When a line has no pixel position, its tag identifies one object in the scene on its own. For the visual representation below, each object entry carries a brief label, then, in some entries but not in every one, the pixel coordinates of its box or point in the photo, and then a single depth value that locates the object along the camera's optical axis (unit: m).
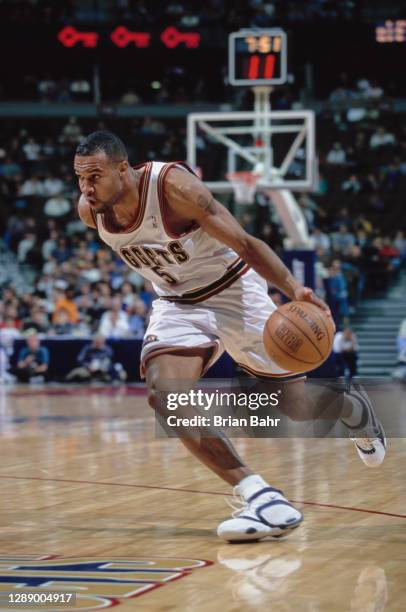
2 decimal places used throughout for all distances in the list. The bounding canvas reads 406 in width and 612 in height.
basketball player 4.74
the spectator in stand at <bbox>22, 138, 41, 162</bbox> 24.39
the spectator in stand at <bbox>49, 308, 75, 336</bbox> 16.77
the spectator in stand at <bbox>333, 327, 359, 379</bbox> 15.43
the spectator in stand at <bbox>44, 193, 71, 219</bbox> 22.59
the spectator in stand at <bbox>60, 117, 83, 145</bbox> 24.77
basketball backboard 15.79
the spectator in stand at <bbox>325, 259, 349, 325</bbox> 16.86
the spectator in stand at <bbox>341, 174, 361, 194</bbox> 22.44
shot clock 15.53
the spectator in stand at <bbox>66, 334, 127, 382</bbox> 15.93
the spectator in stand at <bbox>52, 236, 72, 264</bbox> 20.20
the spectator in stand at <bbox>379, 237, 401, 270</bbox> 19.02
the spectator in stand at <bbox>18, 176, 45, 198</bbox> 23.14
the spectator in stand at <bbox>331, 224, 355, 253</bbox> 19.69
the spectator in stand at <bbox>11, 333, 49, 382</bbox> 15.96
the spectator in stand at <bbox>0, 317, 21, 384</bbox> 16.30
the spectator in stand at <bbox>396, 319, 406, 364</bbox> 16.36
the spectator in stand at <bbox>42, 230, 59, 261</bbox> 20.80
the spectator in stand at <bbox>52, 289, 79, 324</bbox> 17.02
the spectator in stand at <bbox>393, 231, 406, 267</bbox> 19.41
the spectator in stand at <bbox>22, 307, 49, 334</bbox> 16.66
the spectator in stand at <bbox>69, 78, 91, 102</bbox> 26.64
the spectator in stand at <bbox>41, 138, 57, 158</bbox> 24.52
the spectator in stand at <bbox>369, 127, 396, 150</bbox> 23.44
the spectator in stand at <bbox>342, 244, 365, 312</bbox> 18.38
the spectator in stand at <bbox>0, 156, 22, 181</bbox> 23.78
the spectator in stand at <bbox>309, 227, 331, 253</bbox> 19.47
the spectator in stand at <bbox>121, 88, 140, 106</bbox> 25.86
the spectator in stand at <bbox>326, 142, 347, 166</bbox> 23.20
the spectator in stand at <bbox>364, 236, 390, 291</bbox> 18.67
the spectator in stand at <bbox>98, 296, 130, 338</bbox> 16.30
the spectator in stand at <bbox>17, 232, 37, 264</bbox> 21.39
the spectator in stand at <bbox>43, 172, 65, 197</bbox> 23.08
